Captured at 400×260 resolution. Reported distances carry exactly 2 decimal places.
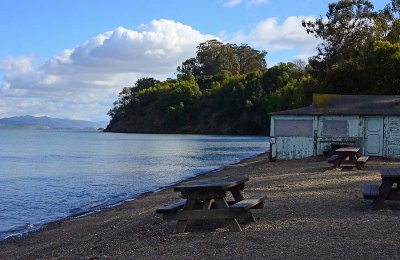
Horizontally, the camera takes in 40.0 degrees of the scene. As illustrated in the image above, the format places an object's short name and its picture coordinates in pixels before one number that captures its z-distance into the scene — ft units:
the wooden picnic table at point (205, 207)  31.63
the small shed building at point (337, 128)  92.12
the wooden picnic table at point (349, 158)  72.43
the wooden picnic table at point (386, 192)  36.11
